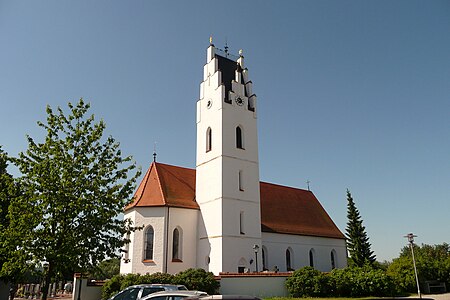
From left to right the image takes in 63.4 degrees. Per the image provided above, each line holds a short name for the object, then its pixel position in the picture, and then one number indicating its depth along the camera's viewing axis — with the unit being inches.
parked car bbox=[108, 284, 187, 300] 515.9
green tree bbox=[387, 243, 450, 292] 1056.2
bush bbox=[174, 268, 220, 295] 831.1
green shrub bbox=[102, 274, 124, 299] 842.3
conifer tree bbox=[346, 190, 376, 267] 1507.1
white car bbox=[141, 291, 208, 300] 392.8
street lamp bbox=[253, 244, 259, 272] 1049.5
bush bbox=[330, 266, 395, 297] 832.3
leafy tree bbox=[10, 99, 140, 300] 526.3
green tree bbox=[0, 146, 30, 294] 514.5
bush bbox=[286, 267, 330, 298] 853.2
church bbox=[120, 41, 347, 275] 1048.8
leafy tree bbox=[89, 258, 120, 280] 583.6
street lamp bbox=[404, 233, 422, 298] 958.4
